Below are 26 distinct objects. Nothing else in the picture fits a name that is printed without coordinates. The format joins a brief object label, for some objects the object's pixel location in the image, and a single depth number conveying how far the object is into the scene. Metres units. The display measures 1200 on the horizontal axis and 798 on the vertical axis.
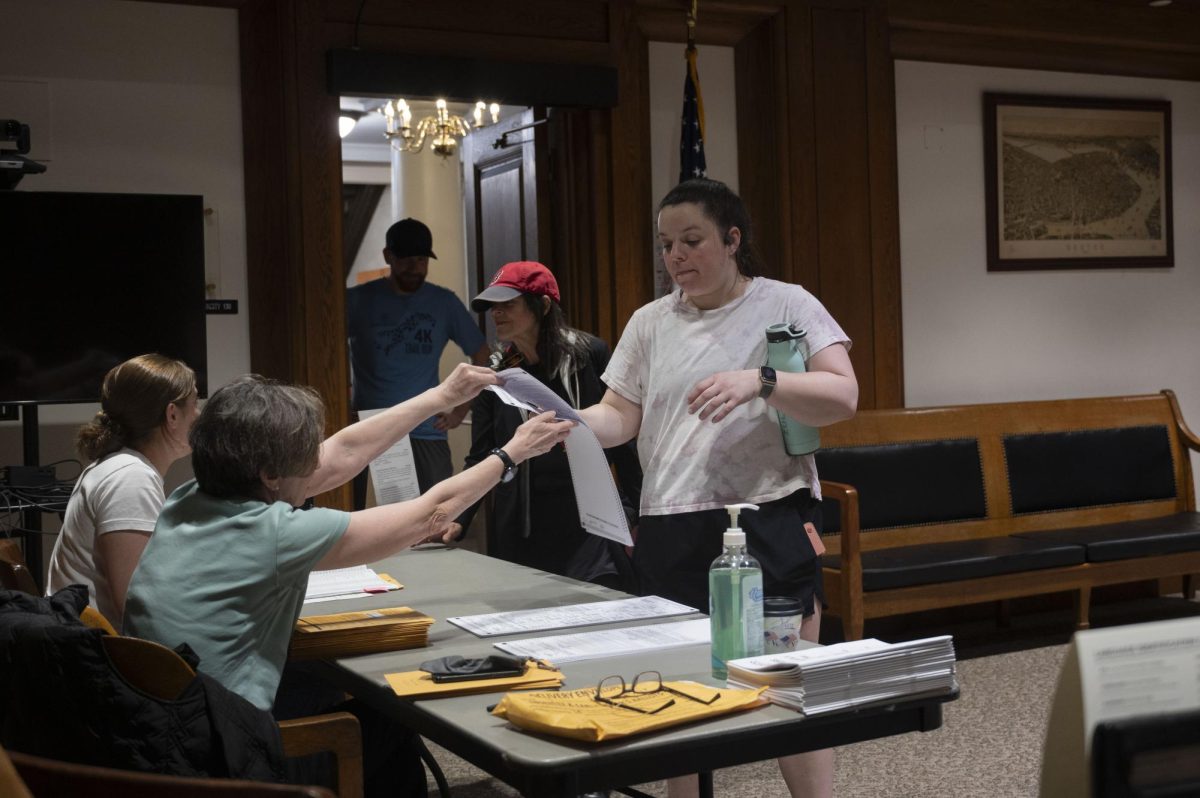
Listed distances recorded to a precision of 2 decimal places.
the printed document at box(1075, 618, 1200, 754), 1.20
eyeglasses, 1.87
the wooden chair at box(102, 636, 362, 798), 2.17
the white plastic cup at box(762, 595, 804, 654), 2.15
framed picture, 6.99
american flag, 5.92
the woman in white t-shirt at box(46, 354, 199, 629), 2.64
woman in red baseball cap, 3.57
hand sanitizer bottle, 2.07
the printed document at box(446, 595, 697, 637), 2.55
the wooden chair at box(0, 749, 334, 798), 1.68
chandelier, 8.77
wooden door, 6.25
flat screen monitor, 4.60
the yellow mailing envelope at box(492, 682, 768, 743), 1.76
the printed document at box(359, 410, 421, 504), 3.80
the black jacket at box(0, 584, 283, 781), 1.82
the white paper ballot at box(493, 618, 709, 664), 2.30
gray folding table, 1.73
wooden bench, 5.50
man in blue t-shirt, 5.83
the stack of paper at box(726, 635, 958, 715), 1.90
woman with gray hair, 2.14
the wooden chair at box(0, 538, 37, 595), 2.77
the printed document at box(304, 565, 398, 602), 3.07
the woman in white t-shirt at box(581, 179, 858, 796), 2.75
